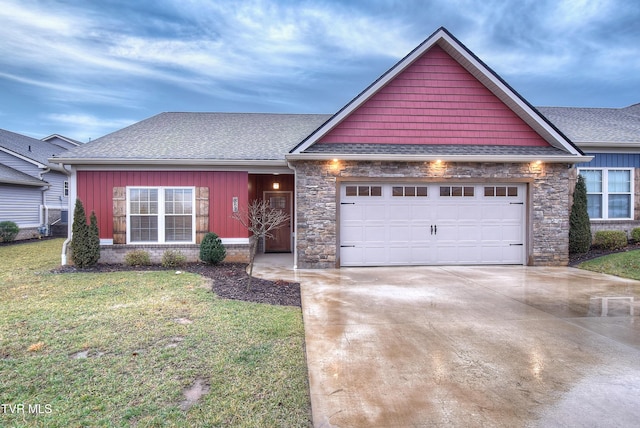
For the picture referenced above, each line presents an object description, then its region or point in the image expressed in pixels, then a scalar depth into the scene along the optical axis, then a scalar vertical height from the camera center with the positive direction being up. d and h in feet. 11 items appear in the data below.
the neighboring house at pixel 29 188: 56.24 +4.30
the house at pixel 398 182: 31.73 +2.85
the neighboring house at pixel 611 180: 38.40 +3.54
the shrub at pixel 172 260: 32.63 -4.80
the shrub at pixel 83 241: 30.86 -2.78
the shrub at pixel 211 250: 32.19 -3.78
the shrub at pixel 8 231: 51.31 -3.07
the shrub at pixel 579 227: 34.91 -1.73
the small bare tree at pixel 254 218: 24.87 -0.54
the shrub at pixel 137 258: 32.86 -4.67
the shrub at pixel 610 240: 36.70 -3.25
